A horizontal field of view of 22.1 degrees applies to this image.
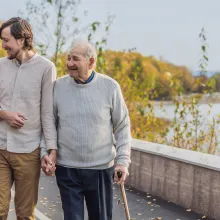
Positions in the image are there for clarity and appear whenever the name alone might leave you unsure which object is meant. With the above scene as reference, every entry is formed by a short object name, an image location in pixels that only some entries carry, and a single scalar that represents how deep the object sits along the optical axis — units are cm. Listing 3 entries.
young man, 384
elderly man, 380
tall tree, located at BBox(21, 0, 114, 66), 1305
